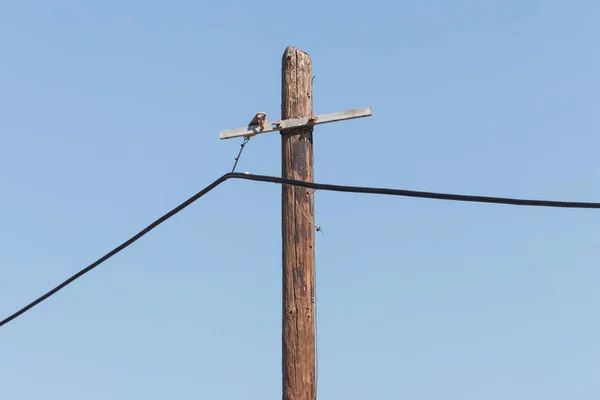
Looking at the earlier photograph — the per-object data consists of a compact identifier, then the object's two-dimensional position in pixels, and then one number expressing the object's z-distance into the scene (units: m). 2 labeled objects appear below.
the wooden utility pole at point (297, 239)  17.95
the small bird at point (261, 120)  19.66
